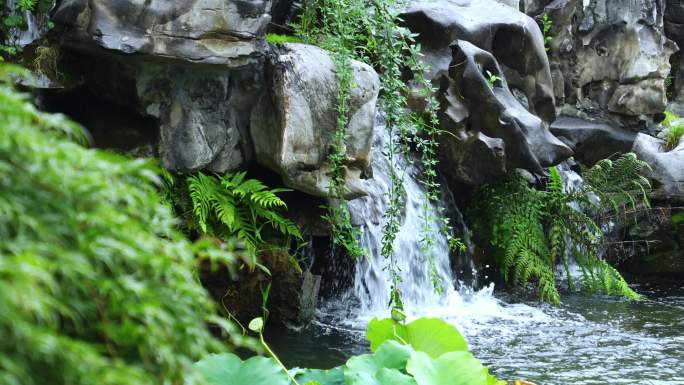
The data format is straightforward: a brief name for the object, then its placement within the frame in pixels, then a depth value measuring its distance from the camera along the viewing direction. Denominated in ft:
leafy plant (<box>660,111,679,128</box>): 38.50
